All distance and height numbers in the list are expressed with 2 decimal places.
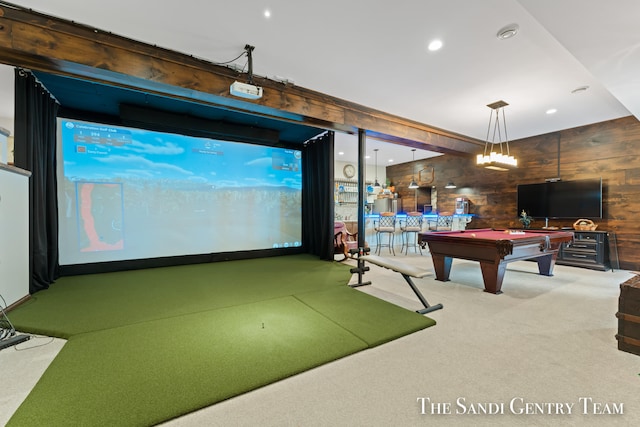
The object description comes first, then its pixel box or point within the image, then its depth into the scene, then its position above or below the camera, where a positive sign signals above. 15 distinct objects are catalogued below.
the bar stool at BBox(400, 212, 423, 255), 7.54 -0.51
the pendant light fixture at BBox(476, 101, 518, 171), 4.80 +0.97
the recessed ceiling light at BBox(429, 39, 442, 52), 3.04 +1.89
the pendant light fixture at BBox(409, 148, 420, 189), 9.12 +0.89
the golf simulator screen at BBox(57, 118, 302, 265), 4.62 +0.31
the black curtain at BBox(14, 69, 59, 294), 3.40 +0.63
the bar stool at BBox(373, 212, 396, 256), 7.25 -0.49
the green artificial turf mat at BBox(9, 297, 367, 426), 1.49 -1.11
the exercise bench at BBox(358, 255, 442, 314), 2.91 -0.70
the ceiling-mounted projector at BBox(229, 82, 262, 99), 3.16 +1.42
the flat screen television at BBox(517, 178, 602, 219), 5.59 +0.21
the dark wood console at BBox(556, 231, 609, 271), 5.18 -0.85
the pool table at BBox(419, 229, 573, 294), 3.53 -0.59
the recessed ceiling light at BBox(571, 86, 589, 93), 4.07 +1.84
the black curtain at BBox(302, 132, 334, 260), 5.93 +0.30
